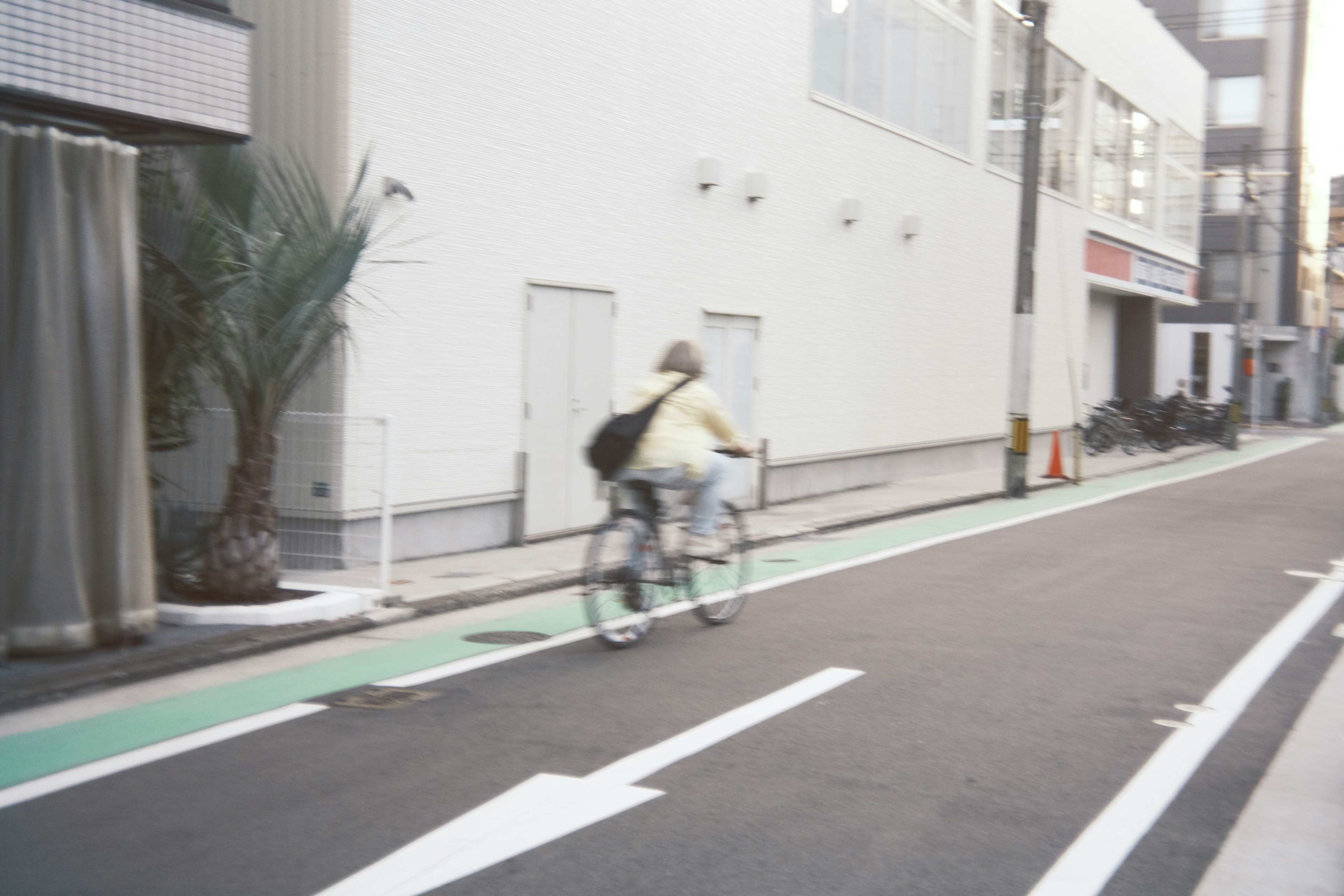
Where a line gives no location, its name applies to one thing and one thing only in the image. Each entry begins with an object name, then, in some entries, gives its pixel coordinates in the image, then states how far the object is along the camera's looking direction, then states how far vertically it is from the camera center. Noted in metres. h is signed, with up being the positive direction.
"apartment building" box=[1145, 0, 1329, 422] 54.09 +7.78
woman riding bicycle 7.79 -0.40
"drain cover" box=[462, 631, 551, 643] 8.04 -1.66
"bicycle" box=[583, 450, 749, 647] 7.76 -1.19
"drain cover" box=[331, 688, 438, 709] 6.34 -1.63
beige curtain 6.72 -0.24
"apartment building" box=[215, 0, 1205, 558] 10.66 +1.70
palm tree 7.96 +0.42
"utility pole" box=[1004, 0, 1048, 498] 18.44 +1.59
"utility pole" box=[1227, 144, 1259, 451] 33.25 +1.62
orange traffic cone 21.11 -1.32
